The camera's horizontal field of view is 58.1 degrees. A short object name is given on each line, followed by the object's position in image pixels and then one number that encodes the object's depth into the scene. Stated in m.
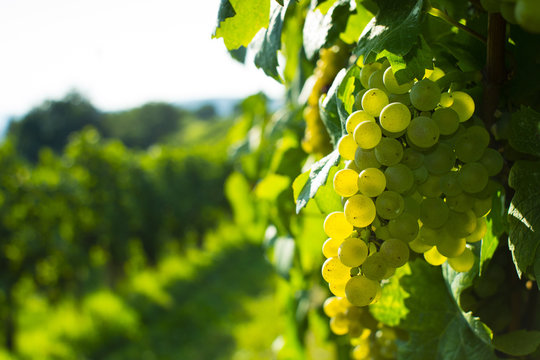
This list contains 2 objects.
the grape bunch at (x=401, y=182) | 0.67
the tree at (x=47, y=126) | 35.59
